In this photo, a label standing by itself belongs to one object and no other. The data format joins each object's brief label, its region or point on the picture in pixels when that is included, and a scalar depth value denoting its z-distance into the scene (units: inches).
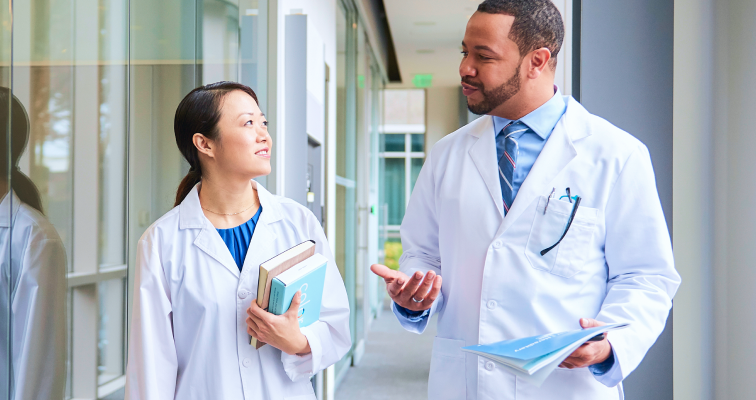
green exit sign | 460.4
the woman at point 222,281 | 59.6
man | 55.2
